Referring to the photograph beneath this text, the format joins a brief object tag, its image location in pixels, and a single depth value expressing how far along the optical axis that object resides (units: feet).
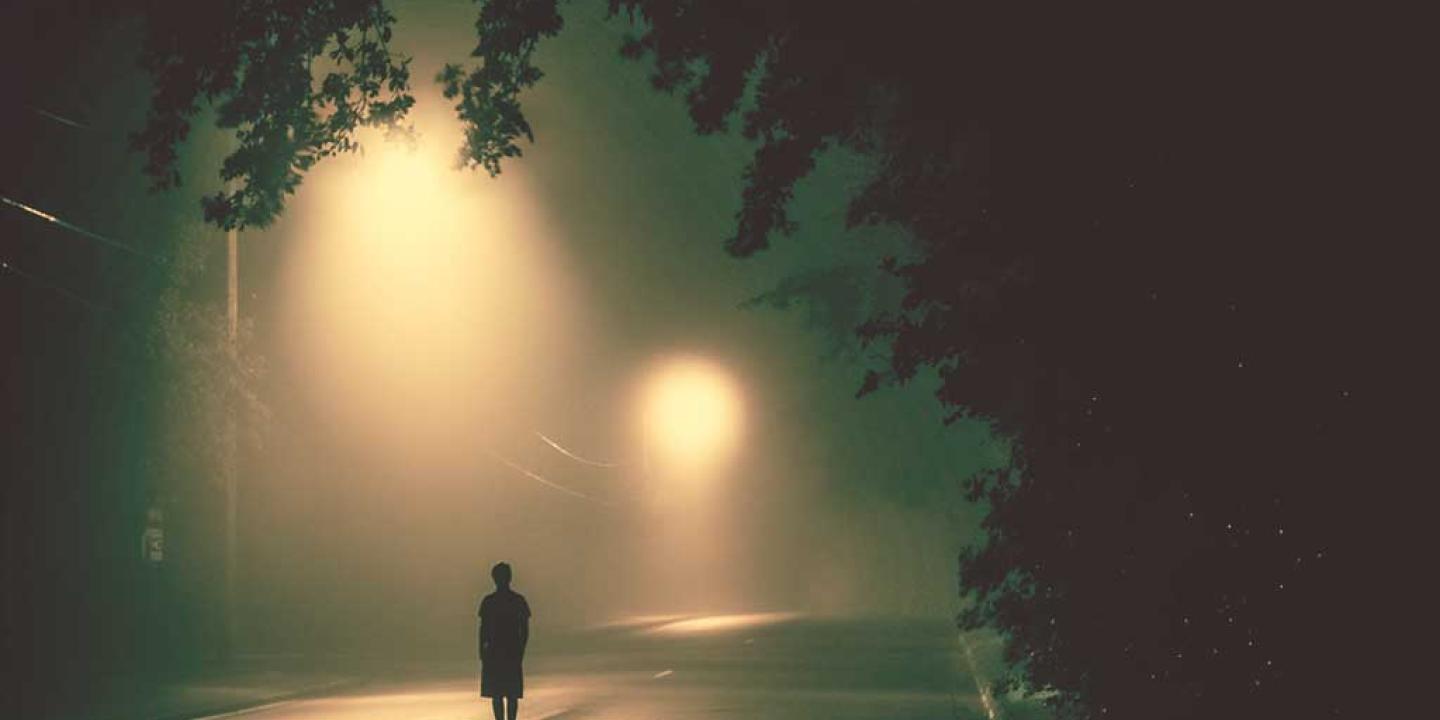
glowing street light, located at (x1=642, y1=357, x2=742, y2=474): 258.98
